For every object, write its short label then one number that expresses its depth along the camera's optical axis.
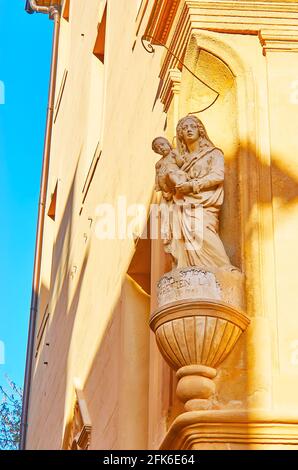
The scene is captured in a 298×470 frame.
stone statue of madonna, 11.40
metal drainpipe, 30.73
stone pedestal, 10.81
